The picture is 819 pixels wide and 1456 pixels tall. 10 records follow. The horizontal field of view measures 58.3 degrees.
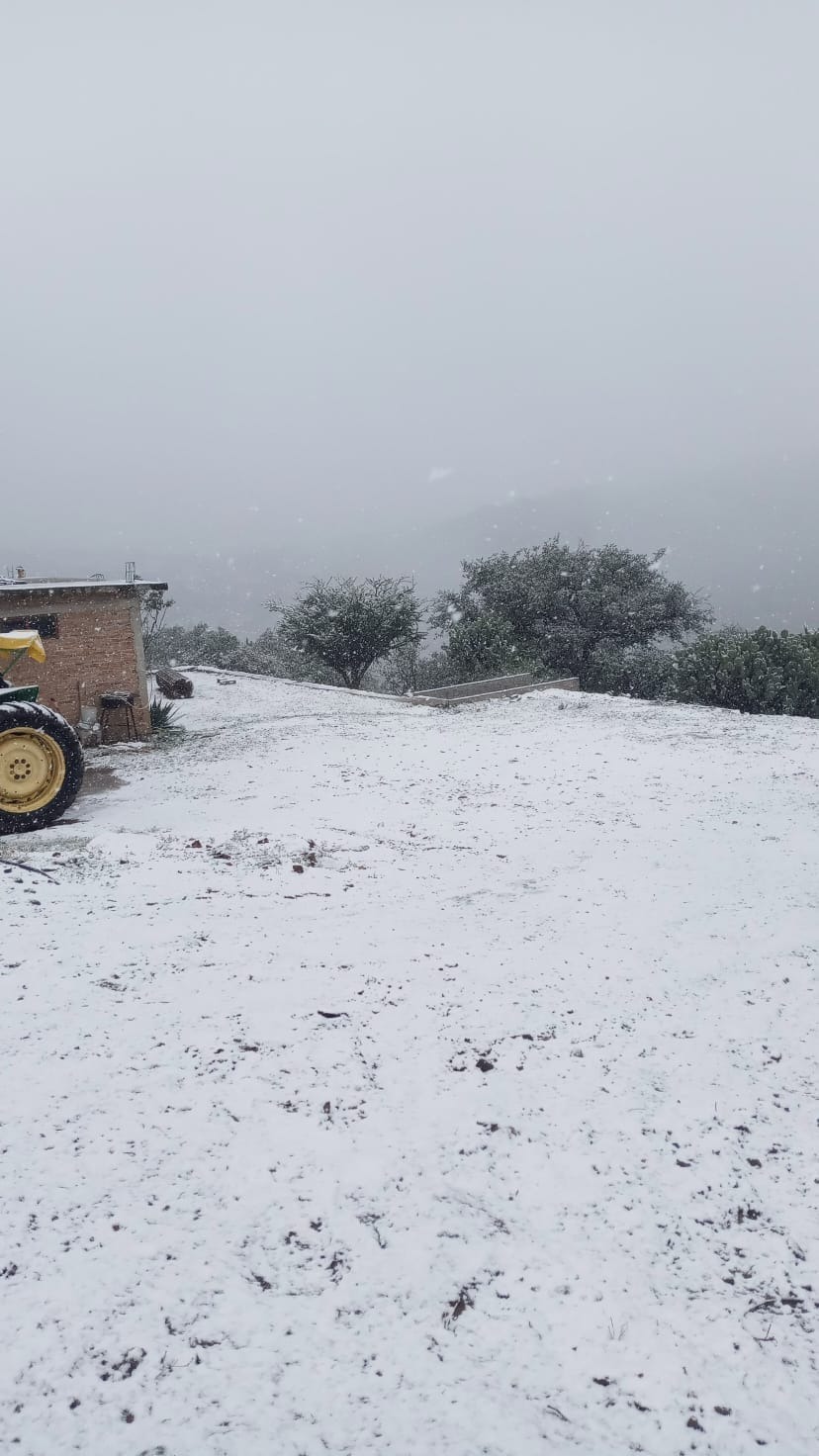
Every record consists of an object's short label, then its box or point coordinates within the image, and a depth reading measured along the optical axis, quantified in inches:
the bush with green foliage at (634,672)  1270.9
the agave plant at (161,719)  662.5
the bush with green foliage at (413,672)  1407.5
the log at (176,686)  902.4
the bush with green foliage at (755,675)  880.3
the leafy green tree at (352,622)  1184.8
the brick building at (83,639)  569.0
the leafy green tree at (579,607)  1301.7
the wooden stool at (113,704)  604.1
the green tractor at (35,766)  340.2
